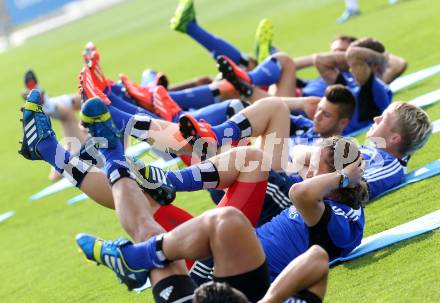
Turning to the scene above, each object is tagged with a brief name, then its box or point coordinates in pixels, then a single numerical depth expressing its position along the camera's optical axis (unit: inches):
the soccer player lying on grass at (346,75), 537.6
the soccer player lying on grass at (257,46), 606.9
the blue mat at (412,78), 642.2
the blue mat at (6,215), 625.6
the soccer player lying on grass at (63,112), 738.8
